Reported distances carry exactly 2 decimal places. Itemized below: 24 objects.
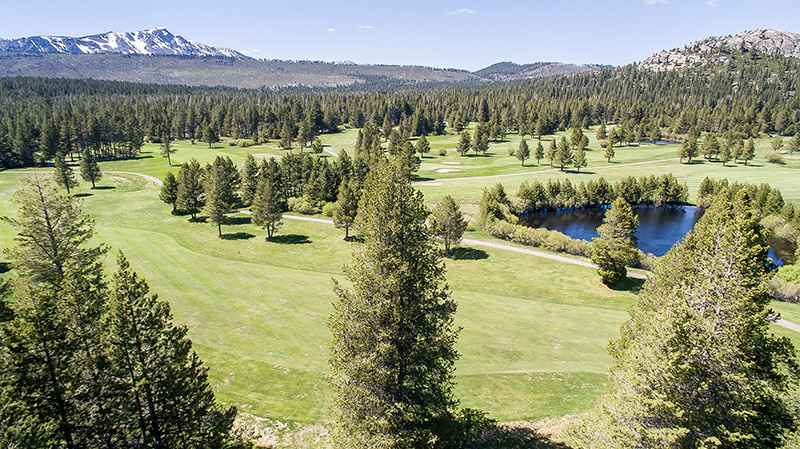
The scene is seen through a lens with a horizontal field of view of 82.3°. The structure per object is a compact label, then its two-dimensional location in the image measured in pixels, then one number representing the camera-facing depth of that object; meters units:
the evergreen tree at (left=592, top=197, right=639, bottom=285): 50.78
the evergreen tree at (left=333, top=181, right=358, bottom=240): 70.12
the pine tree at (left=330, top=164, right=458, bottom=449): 17.47
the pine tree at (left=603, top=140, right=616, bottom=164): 134.00
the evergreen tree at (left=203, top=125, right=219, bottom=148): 156.50
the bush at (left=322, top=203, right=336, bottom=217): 82.12
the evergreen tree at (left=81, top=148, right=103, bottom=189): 100.38
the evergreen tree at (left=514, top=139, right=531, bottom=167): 130.25
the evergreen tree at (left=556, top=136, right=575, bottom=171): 121.62
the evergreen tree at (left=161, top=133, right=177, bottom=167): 128.80
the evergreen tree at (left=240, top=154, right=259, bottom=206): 86.31
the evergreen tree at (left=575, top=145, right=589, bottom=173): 120.88
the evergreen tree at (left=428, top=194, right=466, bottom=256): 61.81
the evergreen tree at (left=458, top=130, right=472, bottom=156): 146.75
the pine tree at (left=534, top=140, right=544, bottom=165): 132.62
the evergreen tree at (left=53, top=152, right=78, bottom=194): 94.25
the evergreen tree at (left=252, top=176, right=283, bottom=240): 68.25
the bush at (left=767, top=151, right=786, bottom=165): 130.50
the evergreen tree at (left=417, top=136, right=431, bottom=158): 141.88
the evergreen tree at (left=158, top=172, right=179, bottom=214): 82.69
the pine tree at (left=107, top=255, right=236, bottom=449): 17.61
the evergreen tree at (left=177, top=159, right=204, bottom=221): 77.31
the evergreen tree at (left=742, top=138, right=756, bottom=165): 127.75
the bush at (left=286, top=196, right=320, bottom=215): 85.50
